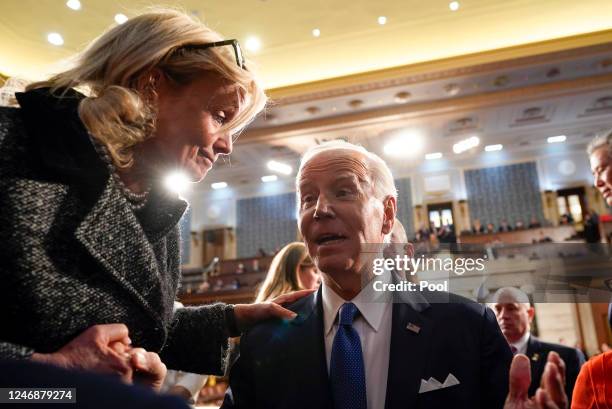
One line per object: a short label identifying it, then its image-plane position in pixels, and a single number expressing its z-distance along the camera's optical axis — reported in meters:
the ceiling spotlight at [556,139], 11.77
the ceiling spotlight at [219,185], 14.65
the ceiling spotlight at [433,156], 12.71
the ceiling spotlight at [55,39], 8.00
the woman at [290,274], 2.54
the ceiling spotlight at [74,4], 7.27
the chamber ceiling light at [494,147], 12.21
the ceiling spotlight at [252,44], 8.23
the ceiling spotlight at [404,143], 10.83
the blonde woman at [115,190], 0.80
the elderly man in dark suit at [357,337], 1.17
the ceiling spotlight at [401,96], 9.00
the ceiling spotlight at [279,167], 11.98
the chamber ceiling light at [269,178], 14.01
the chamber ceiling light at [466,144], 10.92
